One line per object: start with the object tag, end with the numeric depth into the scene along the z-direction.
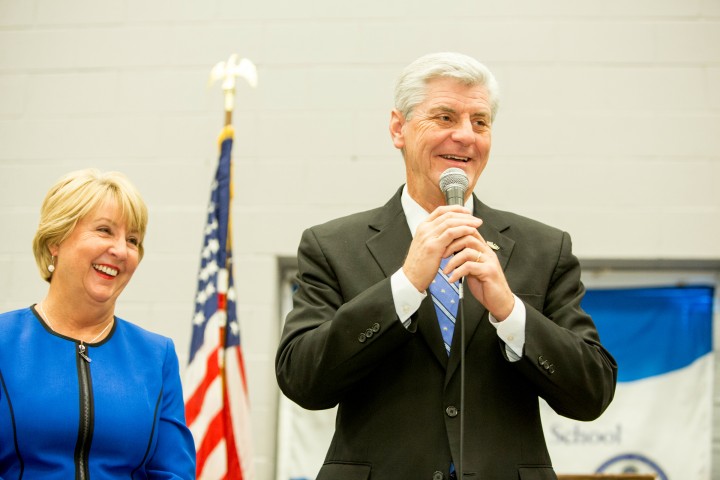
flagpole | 5.09
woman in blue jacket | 3.68
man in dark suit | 3.46
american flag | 4.91
